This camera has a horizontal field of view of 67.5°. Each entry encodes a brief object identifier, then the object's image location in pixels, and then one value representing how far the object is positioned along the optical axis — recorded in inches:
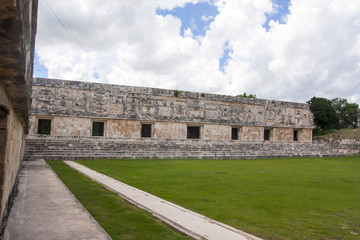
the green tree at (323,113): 1355.8
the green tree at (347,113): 1820.9
